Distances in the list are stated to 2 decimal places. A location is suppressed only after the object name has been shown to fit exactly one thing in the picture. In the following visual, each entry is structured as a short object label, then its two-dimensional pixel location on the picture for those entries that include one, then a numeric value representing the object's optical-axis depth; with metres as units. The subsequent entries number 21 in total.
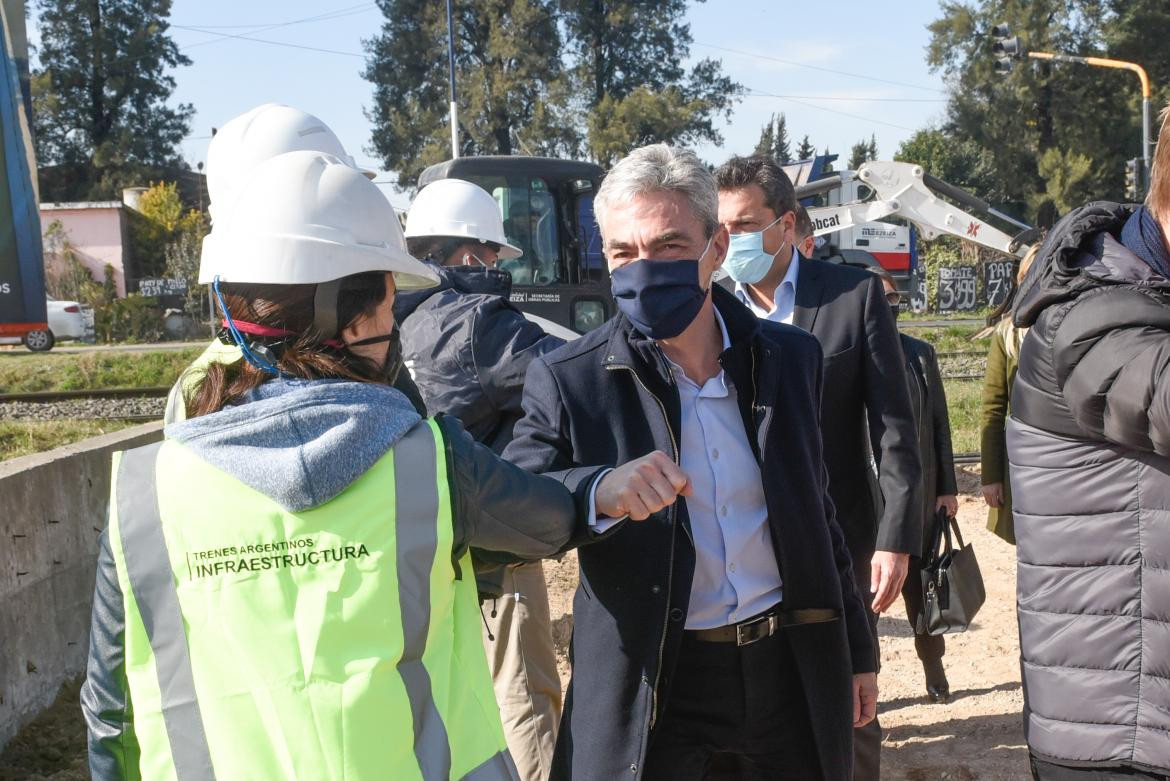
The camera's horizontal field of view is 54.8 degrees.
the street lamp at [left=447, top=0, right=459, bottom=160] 24.25
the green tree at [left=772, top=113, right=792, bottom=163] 61.03
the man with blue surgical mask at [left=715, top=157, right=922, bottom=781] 3.57
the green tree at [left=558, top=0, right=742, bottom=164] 49.19
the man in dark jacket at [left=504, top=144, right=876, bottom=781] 2.42
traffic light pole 17.01
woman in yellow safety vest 1.65
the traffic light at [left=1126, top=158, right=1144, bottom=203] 21.25
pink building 40.97
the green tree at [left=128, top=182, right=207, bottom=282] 41.78
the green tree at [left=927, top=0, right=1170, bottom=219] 45.88
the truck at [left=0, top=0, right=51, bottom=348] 7.39
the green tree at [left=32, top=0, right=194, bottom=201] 51.94
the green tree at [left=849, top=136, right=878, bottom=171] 61.44
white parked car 27.69
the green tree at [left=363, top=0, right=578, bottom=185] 47.06
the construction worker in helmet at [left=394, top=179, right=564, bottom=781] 3.72
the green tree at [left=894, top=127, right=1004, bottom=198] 51.09
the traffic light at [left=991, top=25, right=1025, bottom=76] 19.31
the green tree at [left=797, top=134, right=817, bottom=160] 62.30
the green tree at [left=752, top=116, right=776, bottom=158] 60.12
